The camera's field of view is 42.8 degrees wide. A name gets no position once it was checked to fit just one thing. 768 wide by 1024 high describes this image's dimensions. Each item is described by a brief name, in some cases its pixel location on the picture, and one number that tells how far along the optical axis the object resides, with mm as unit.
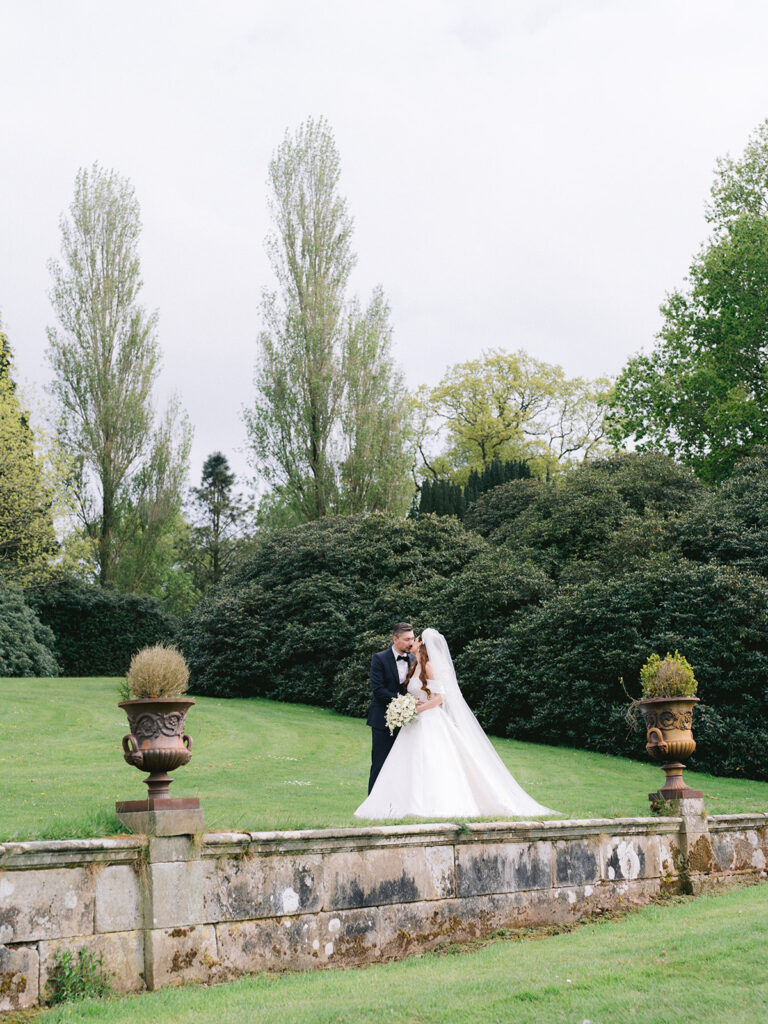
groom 8805
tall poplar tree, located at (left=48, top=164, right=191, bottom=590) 32344
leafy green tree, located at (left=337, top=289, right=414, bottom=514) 29938
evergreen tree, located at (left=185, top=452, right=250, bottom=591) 43688
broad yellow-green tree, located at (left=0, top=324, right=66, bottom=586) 25281
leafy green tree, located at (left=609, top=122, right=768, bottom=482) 27141
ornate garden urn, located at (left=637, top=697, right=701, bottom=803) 8922
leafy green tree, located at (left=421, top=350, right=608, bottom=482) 42094
